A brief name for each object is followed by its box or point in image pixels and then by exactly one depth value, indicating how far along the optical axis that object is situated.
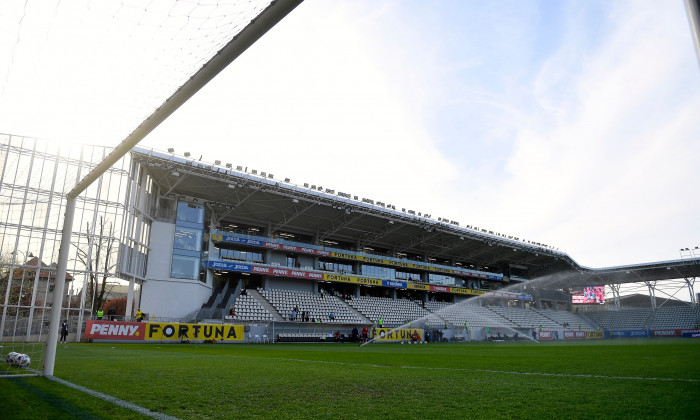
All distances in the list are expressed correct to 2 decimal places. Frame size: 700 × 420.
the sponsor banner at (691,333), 45.84
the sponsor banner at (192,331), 24.52
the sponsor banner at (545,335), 43.72
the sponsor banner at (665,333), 48.89
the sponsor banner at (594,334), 50.21
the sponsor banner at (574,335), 47.47
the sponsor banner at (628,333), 50.83
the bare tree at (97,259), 27.06
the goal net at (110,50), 5.05
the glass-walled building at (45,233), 26.00
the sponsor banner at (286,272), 36.06
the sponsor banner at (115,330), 22.20
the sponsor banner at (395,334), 32.67
